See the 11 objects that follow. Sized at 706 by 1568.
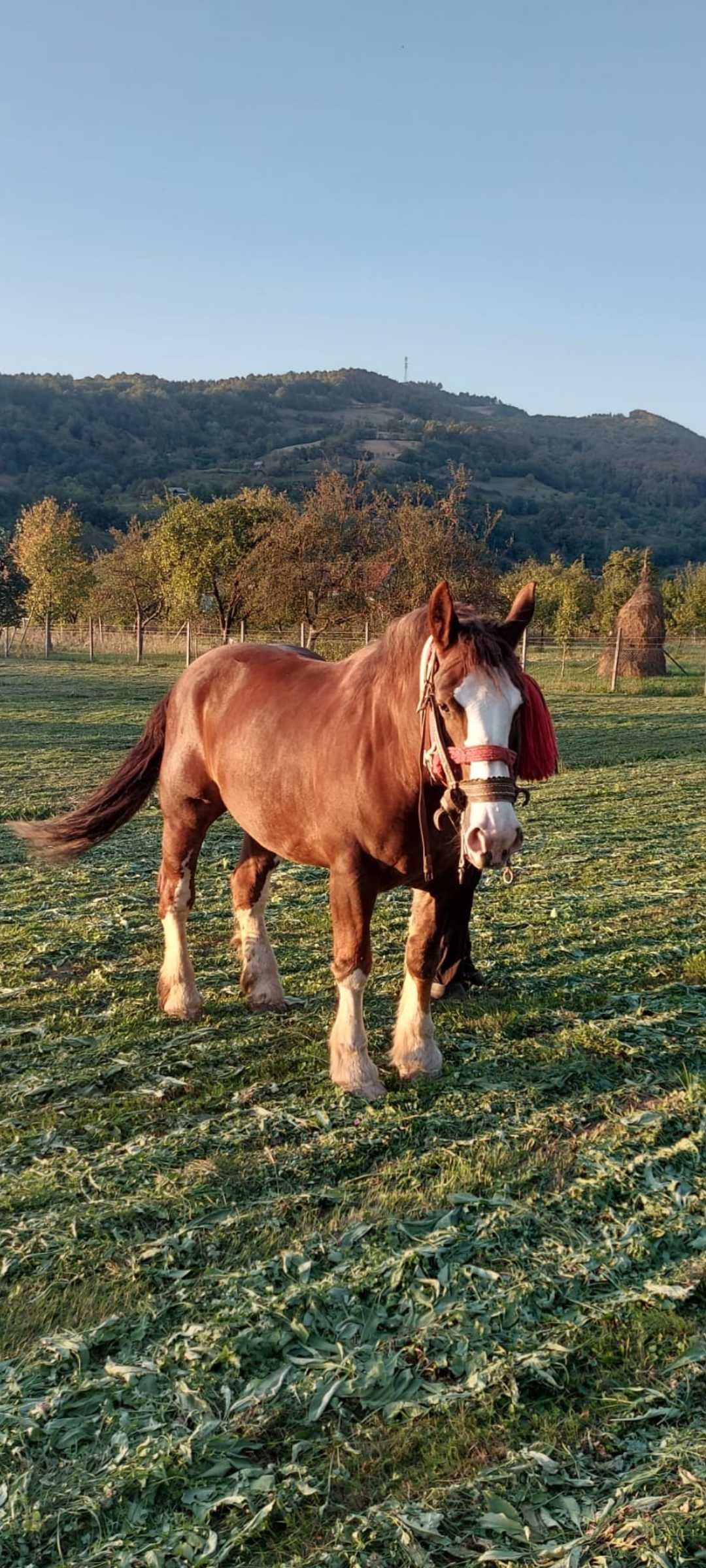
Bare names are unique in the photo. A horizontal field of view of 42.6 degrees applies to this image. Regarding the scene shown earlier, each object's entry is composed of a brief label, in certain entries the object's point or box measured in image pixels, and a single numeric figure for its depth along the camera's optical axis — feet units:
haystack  108.78
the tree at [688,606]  164.25
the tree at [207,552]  107.76
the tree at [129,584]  151.74
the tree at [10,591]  131.54
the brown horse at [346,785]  12.07
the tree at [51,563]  140.56
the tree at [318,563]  91.20
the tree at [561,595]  136.15
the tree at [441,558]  82.12
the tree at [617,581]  175.52
